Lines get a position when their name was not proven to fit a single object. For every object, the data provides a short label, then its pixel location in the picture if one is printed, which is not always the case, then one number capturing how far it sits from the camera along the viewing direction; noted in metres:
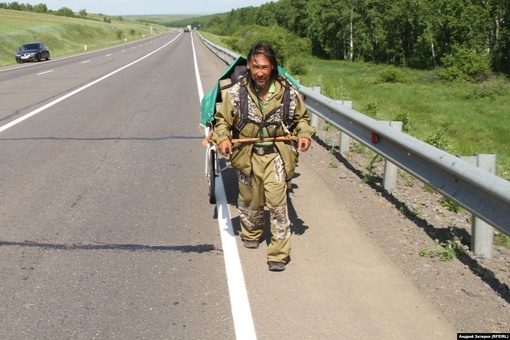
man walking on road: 4.60
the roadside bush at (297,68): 29.53
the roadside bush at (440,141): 8.46
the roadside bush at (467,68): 45.06
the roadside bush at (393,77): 43.19
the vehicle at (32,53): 37.16
